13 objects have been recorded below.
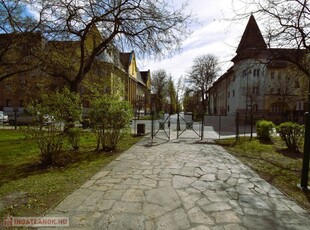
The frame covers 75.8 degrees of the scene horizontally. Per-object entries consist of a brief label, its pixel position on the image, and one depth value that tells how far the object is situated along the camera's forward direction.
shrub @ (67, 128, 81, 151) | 6.86
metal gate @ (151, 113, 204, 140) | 13.44
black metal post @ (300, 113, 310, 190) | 4.51
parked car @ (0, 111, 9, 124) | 23.08
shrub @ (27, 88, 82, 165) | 5.92
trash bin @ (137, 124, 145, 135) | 14.66
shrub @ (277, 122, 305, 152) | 9.09
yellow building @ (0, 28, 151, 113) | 11.02
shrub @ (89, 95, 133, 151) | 8.11
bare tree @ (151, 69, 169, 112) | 53.08
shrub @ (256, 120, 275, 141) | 12.20
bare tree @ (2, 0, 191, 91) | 10.50
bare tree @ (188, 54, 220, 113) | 41.97
